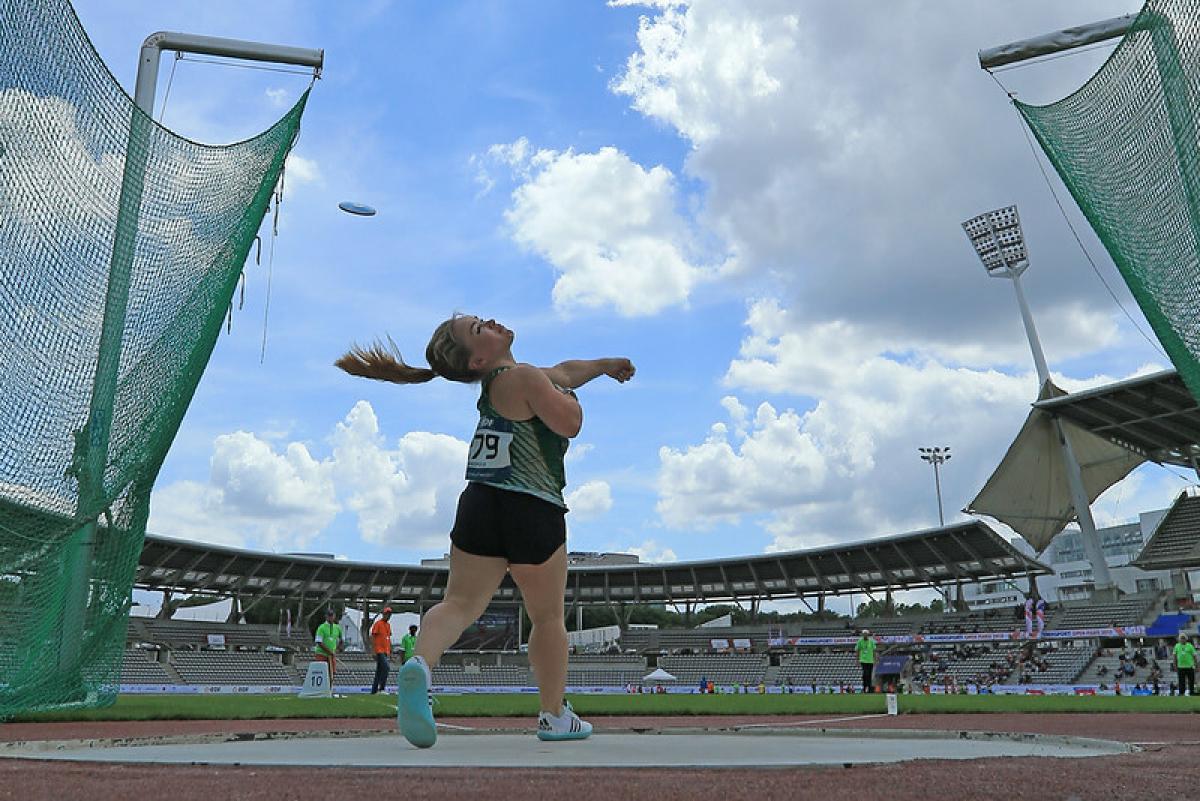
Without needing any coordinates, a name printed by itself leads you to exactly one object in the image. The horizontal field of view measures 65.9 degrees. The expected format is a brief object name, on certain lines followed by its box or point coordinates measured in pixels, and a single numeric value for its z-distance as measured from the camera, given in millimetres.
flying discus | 19594
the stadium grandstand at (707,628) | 37531
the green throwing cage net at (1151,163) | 5863
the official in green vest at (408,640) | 15000
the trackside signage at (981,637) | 34281
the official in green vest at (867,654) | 19359
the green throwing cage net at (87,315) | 5457
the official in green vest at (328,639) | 14250
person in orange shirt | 15159
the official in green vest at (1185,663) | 20688
